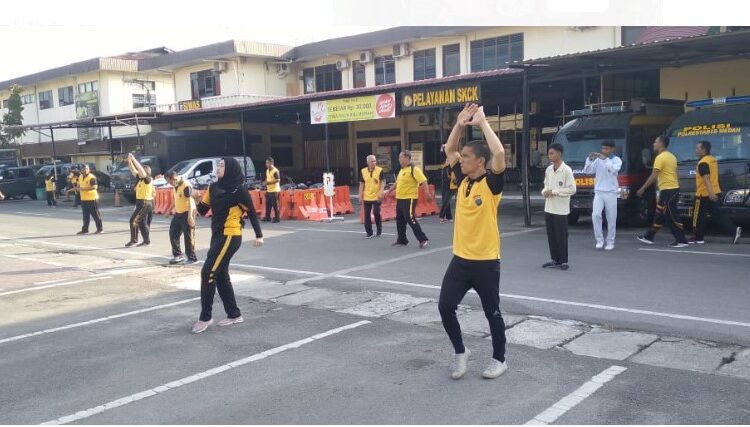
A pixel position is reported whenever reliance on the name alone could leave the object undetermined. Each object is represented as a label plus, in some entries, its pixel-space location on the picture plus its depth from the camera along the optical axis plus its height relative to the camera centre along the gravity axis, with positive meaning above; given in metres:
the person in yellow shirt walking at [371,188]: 13.40 -0.80
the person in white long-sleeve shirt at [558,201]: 9.33 -0.84
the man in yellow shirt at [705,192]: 10.78 -0.92
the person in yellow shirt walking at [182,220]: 10.92 -1.11
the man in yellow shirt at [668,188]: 11.18 -0.85
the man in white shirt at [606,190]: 10.79 -0.82
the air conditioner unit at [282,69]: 34.25 +4.43
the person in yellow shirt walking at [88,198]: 15.55 -0.96
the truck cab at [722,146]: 11.69 -0.17
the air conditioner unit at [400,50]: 28.69 +4.39
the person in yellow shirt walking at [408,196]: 12.08 -0.89
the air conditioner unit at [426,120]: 27.84 +1.21
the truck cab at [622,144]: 13.84 -0.06
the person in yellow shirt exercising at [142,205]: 13.22 -1.00
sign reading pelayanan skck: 18.02 +1.44
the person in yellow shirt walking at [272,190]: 17.91 -1.03
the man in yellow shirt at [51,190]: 27.50 -1.23
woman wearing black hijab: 6.87 -0.85
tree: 43.72 +3.21
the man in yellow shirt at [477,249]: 4.99 -0.80
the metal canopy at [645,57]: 12.28 +1.79
